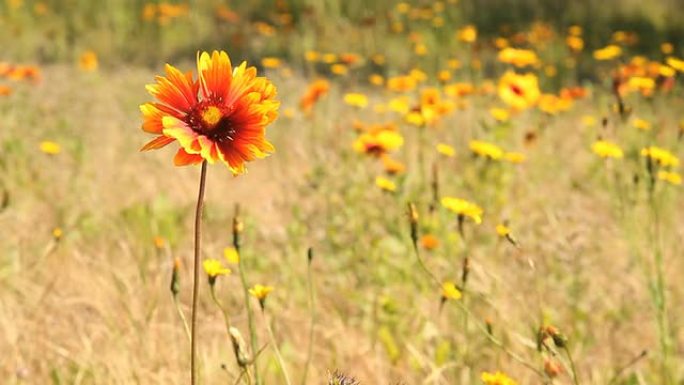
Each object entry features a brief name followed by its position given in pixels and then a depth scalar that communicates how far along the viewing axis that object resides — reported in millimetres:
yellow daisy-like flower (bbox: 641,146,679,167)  1909
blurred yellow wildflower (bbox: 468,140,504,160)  2145
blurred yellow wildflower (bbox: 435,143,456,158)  2248
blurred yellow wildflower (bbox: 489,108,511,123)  2847
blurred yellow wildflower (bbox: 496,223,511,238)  1362
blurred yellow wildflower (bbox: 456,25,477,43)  3532
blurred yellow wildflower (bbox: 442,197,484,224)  1626
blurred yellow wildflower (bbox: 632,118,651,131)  2629
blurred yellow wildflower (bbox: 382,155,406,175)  2482
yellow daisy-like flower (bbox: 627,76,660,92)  2486
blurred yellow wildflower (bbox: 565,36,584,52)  4008
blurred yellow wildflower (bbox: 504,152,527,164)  2393
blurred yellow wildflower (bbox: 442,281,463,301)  1556
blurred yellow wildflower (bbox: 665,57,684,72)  1962
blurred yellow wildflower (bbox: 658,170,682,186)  2163
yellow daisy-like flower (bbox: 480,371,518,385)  1334
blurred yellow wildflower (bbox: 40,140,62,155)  2607
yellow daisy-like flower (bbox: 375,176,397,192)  2188
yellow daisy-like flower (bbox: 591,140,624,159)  1938
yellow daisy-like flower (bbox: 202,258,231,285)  1221
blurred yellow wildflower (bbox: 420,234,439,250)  2271
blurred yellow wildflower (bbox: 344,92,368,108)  2791
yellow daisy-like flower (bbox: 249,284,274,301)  1255
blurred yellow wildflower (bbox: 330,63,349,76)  3405
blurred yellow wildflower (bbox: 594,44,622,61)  3109
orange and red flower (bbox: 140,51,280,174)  951
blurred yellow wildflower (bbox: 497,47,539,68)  2927
